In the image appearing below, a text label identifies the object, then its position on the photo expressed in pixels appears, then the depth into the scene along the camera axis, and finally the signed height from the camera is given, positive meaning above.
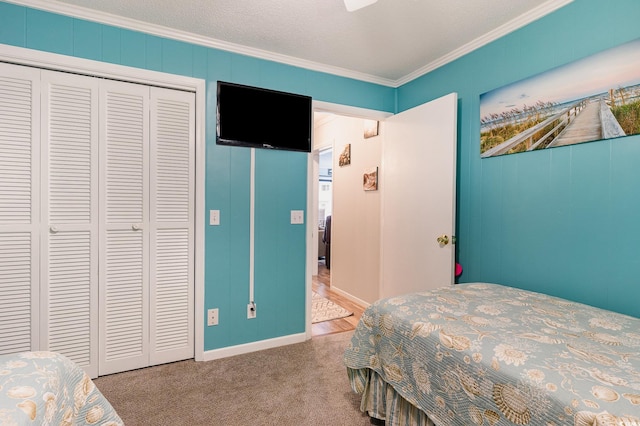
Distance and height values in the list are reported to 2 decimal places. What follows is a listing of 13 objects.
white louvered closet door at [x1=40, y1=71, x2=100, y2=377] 2.01 -0.04
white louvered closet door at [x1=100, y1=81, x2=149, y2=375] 2.14 -0.11
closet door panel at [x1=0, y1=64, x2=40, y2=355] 1.91 +0.02
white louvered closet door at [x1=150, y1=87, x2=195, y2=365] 2.27 -0.09
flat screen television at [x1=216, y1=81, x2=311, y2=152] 2.43 +0.77
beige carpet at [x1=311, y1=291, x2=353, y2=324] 3.33 -1.08
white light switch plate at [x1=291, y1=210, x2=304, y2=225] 2.71 -0.03
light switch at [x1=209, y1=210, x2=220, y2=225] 2.41 -0.03
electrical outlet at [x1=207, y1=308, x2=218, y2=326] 2.42 -0.80
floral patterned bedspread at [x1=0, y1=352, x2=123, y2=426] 0.78 -0.50
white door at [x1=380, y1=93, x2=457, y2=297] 2.39 +0.15
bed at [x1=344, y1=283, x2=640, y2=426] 0.88 -0.48
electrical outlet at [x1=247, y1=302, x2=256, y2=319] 2.55 -0.78
